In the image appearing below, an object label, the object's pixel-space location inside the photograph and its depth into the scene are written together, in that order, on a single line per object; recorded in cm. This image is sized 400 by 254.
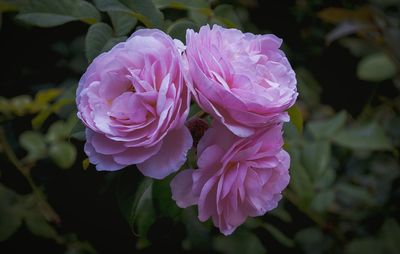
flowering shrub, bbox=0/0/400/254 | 55
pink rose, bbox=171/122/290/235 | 56
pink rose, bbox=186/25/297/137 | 54
